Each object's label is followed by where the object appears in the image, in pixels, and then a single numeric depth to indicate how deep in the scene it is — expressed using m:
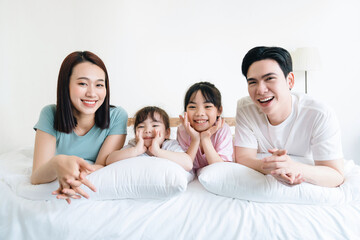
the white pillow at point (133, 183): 0.83
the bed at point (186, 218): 0.76
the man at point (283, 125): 0.91
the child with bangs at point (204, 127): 1.08
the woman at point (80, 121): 1.02
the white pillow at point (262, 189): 0.82
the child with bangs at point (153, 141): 1.02
